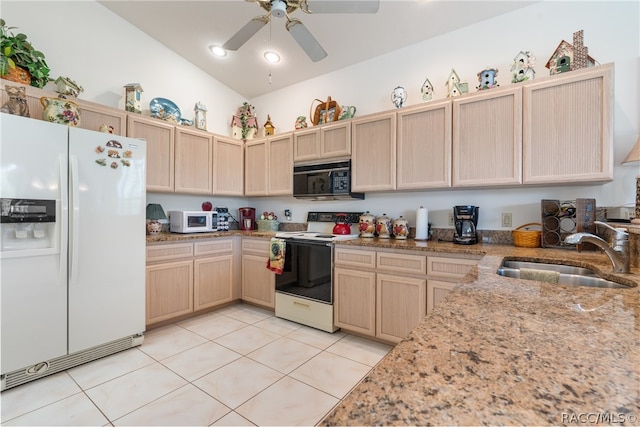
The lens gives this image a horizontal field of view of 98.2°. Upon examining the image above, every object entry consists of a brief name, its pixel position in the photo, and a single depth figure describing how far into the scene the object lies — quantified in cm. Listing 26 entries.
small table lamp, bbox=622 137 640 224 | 155
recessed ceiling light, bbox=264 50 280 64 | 321
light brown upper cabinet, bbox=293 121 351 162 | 296
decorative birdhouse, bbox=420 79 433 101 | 262
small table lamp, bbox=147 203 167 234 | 303
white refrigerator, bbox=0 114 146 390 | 178
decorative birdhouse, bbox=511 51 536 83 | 215
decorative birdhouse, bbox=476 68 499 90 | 228
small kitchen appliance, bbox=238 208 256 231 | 397
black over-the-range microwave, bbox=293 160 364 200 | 297
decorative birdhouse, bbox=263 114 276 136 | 381
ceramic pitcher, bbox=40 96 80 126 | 212
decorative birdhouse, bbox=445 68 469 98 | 244
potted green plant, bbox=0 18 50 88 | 213
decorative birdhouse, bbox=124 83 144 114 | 291
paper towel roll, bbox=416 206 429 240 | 265
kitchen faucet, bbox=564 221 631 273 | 119
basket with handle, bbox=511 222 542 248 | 216
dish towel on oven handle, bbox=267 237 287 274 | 292
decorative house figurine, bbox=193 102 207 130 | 350
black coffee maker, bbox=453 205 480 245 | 238
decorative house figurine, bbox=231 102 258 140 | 396
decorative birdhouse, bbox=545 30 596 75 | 196
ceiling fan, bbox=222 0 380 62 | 176
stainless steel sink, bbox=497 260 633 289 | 128
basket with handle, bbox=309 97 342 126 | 318
